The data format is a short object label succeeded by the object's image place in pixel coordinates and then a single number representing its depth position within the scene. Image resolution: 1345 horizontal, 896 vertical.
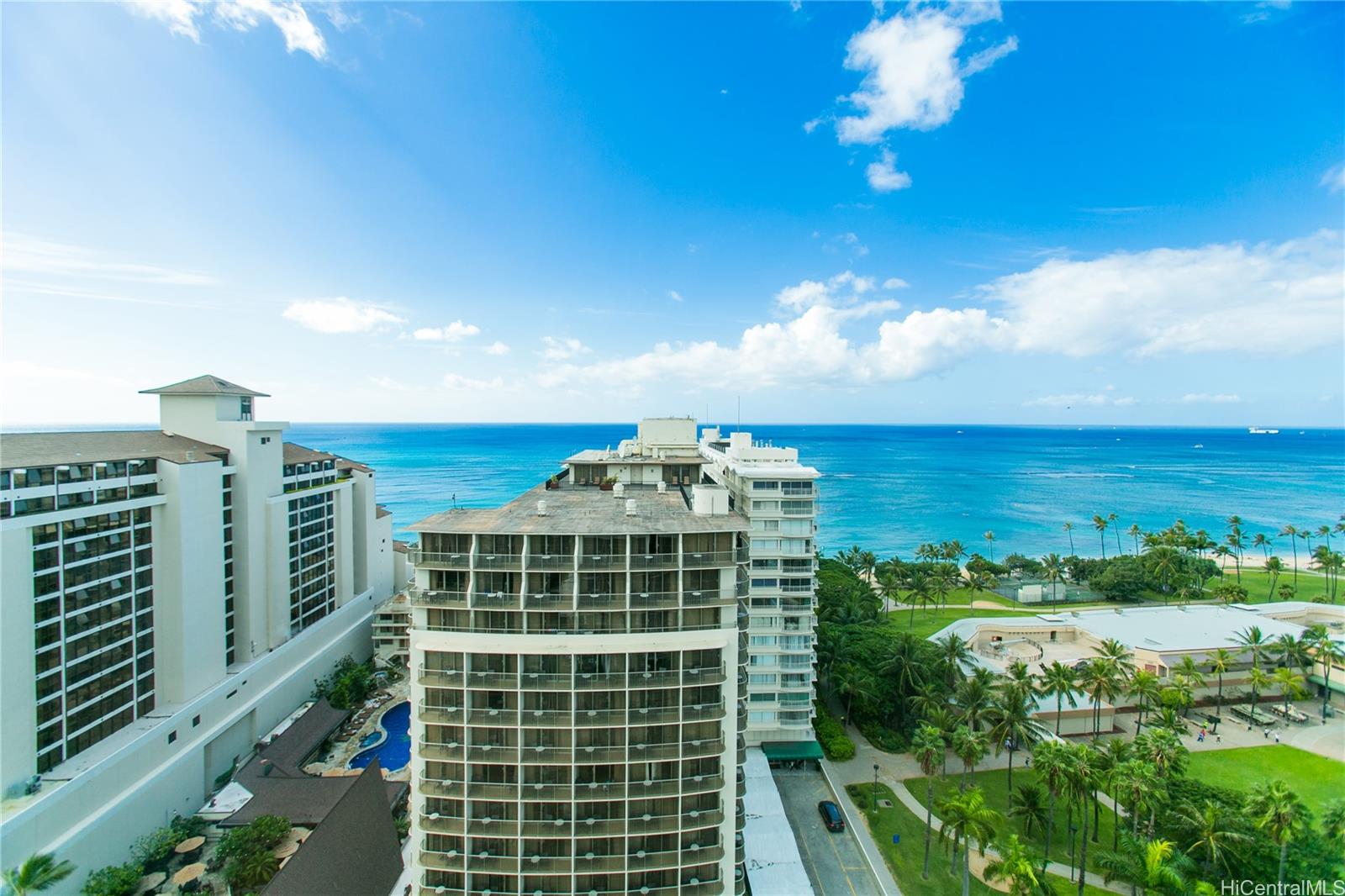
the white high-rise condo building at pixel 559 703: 25.03
